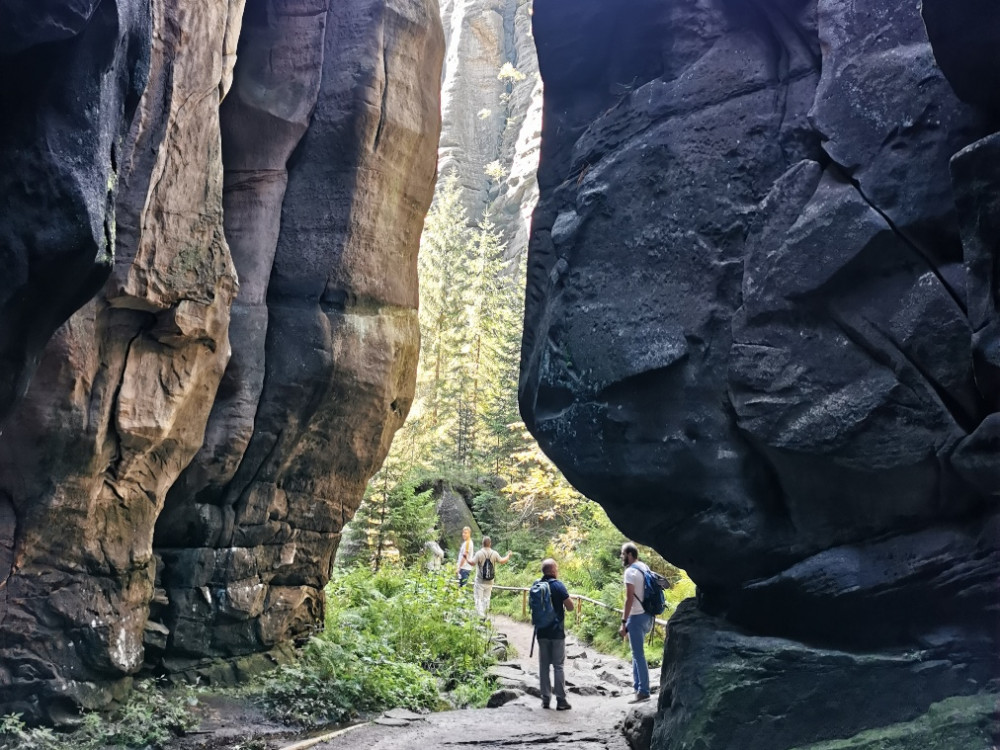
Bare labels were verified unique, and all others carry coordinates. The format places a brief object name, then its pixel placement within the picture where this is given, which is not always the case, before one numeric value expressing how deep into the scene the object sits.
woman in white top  17.38
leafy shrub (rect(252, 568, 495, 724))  10.11
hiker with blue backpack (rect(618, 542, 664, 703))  9.25
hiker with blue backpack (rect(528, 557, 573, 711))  9.50
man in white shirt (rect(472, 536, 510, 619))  15.45
